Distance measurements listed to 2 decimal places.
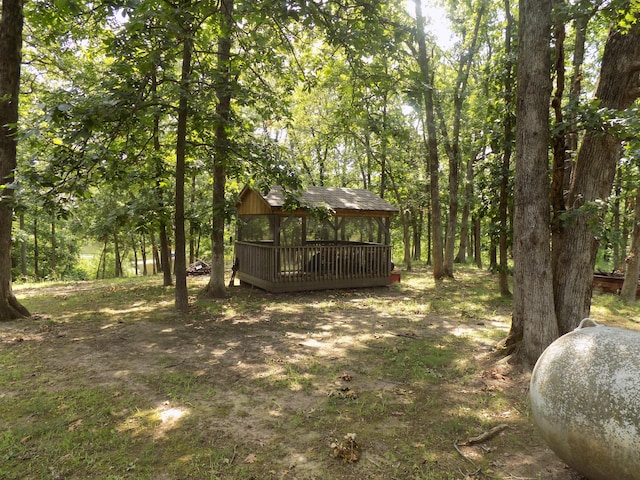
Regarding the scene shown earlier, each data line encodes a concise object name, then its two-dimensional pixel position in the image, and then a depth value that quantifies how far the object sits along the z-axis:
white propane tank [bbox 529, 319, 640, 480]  2.39
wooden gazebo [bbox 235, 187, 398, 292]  12.29
